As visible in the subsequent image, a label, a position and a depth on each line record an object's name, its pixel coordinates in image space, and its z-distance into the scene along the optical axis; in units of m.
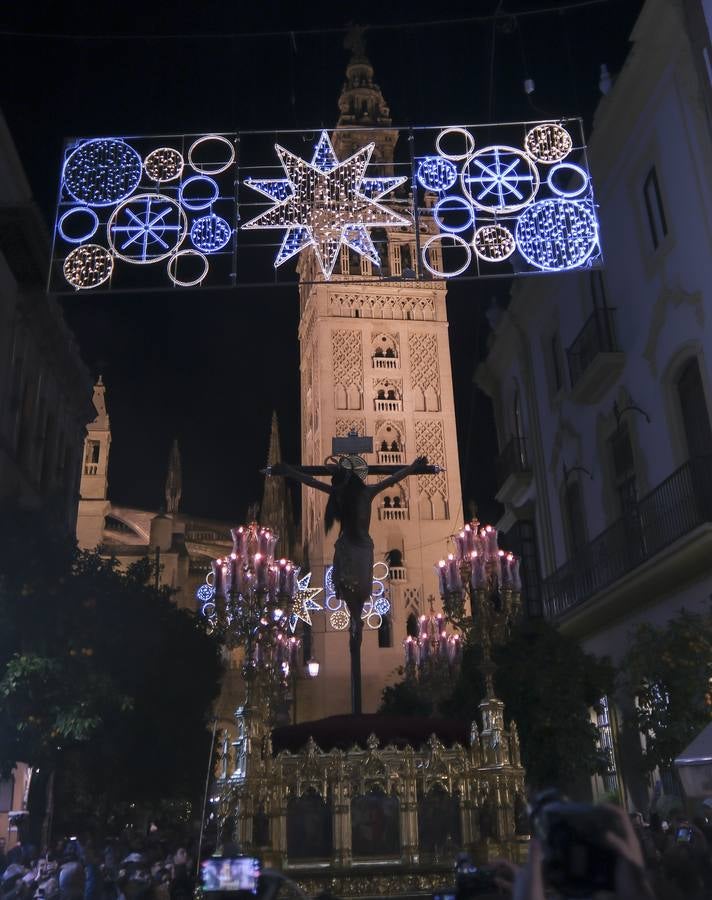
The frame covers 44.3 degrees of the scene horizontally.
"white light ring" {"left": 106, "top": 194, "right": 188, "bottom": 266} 12.80
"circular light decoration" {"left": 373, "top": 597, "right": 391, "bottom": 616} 38.41
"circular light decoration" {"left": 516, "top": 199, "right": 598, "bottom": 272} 13.08
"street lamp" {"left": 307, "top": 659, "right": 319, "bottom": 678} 26.62
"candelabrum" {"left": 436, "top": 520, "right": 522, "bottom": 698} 12.98
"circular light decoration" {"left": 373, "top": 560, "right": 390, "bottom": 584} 41.39
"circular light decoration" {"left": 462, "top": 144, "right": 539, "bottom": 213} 13.66
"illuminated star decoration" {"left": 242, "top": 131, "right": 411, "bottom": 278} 14.02
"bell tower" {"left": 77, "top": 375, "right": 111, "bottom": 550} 65.38
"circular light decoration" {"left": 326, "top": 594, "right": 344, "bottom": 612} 41.38
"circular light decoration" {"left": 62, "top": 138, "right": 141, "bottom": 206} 13.38
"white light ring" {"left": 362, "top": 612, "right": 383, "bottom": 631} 41.72
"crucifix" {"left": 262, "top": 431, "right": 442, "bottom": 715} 11.28
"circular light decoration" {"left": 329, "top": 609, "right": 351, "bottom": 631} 39.91
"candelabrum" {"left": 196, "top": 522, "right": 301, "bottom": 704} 14.05
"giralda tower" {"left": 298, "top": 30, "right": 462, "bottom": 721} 45.25
